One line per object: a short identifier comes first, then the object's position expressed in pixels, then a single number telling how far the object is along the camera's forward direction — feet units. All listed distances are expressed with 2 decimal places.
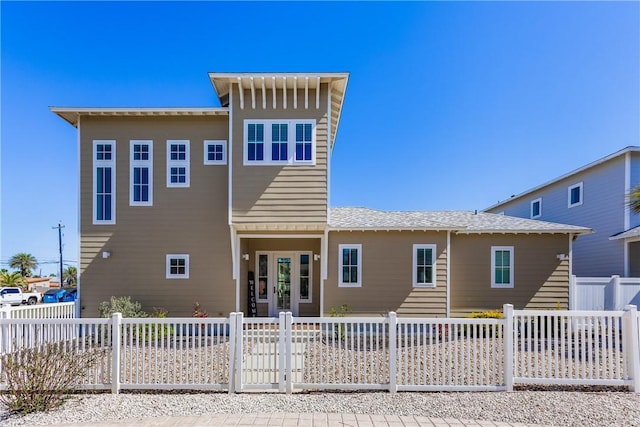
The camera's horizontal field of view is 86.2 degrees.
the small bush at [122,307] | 30.63
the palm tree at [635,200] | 29.12
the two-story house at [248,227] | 30.17
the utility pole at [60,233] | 110.58
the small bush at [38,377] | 13.89
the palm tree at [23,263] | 139.74
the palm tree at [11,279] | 95.96
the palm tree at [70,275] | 142.10
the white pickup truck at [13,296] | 75.00
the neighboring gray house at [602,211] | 41.34
